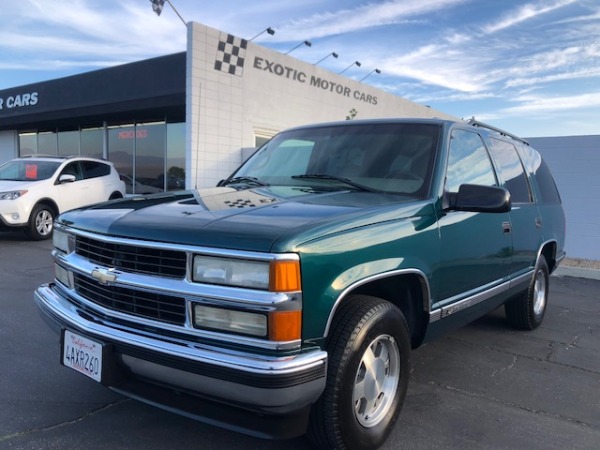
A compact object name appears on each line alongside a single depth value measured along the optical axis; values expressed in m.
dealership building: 12.94
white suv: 9.57
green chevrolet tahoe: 2.18
